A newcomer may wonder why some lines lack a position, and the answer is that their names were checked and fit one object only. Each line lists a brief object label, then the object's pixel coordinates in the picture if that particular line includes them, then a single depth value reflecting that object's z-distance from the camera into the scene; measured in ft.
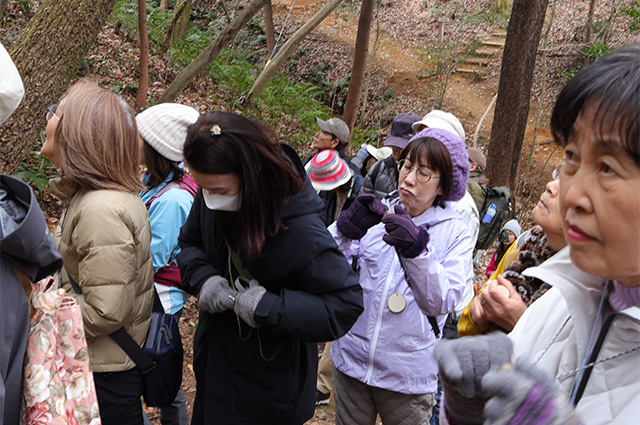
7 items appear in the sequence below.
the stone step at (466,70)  59.75
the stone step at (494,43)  62.13
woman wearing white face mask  7.26
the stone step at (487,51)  61.16
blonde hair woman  8.00
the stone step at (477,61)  60.44
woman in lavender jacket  9.33
